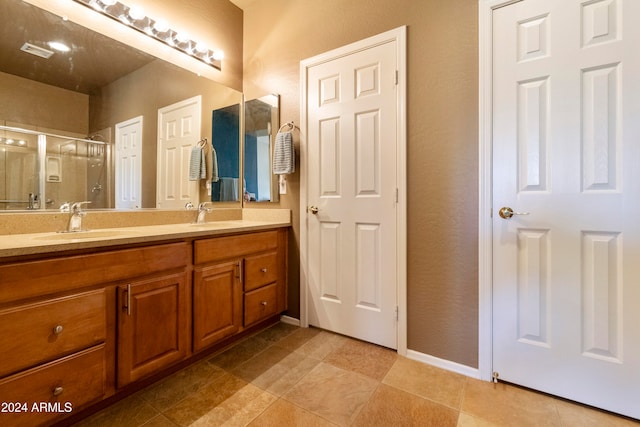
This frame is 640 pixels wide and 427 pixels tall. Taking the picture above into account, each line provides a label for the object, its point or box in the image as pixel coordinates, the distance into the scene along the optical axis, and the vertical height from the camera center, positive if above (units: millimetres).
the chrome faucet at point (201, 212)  2092 -3
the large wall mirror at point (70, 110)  1368 +569
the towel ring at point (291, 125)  2191 +680
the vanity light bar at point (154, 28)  1680 +1248
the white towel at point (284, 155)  2107 +434
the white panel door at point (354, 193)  1810 +129
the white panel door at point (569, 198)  1235 +64
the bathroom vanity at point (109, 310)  985 -442
